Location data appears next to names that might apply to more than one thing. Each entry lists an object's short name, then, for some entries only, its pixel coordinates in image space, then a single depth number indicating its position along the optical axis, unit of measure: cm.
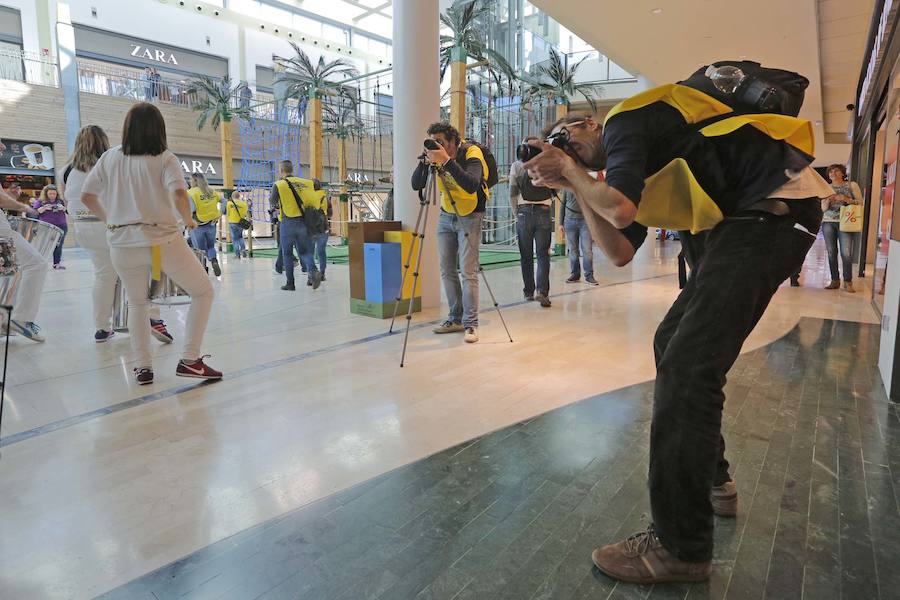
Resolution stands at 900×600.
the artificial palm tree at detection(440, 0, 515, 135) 955
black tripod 404
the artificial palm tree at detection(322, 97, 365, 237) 1900
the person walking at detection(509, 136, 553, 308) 595
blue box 519
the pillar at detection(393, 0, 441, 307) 529
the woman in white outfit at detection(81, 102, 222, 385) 301
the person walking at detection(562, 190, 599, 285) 757
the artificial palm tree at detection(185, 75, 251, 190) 1528
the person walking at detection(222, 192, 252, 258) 1064
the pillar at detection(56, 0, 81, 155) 1717
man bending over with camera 138
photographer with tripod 407
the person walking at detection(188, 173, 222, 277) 776
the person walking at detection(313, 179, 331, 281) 732
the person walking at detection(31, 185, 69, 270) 966
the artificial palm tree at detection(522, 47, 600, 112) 1510
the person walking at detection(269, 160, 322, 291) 701
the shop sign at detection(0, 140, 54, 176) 1611
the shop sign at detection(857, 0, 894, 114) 607
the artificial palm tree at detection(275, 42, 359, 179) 1361
